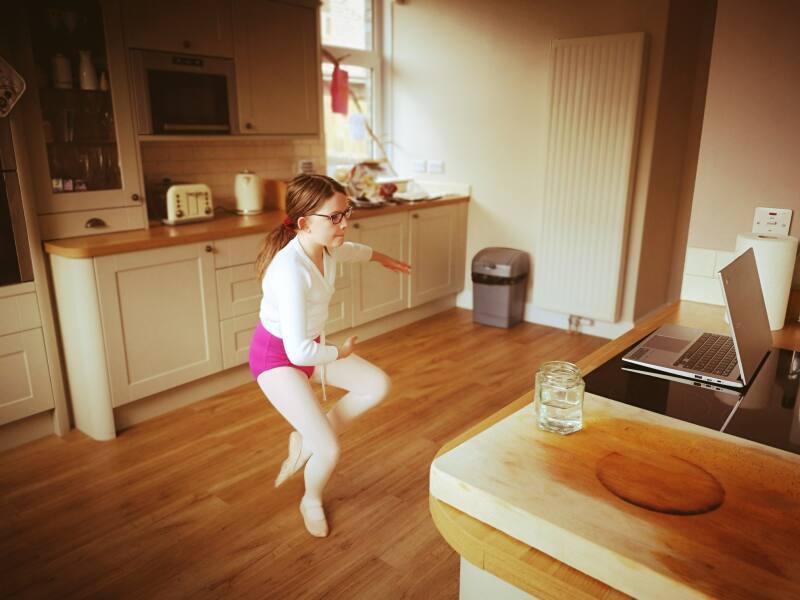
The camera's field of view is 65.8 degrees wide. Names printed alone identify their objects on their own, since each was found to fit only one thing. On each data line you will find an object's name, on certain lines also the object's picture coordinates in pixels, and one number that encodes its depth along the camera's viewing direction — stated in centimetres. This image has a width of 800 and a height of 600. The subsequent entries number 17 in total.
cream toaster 319
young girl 183
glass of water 117
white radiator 378
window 457
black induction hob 119
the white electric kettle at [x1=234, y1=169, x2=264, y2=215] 365
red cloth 456
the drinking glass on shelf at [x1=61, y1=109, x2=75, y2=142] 274
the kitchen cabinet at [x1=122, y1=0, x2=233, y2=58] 291
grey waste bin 435
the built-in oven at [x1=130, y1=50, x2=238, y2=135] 298
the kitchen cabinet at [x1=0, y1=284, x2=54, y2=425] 259
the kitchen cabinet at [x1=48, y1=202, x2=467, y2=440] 267
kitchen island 82
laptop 135
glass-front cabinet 264
